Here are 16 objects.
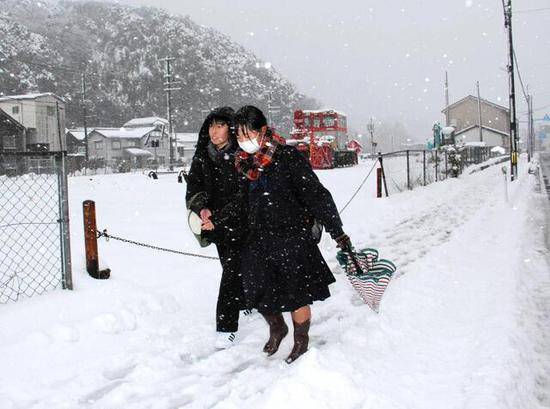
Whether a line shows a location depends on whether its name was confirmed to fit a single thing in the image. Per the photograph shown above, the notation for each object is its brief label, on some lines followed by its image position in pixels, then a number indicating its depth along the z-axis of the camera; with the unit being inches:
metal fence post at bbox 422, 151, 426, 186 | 753.6
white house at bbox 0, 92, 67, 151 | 1983.3
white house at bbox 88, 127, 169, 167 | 2760.8
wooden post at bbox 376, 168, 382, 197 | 607.2
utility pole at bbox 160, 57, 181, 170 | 1803.6
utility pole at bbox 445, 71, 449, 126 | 2484.0
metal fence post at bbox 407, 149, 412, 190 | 699.4
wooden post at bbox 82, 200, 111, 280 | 204.5
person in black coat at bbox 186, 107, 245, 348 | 163.5
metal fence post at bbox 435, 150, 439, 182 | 869.2
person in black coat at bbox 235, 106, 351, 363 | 144.9
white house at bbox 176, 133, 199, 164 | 3286.9
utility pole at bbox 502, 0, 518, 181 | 855.4
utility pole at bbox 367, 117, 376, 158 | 2158.0
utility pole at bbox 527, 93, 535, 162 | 2083.8
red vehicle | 1334.9
